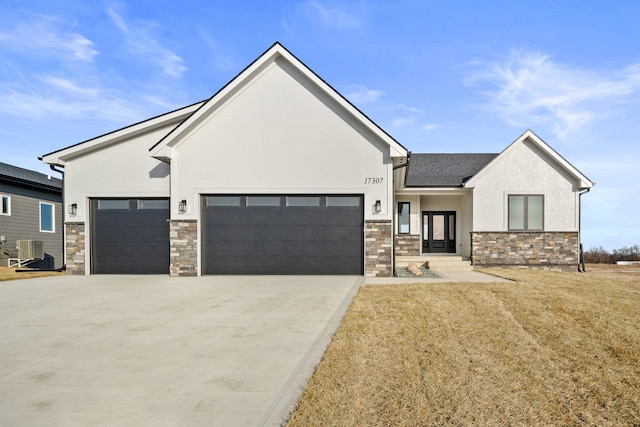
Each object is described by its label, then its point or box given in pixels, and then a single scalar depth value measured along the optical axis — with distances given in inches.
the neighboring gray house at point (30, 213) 801.6
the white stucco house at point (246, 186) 565.6
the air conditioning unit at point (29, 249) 772.6
